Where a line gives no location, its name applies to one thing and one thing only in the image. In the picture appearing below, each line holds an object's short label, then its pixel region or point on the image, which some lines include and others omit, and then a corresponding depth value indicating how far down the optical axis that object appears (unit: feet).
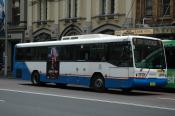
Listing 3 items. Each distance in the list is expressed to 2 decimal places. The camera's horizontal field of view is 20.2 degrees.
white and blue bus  72.84
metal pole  149.59
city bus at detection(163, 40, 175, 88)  80.53
